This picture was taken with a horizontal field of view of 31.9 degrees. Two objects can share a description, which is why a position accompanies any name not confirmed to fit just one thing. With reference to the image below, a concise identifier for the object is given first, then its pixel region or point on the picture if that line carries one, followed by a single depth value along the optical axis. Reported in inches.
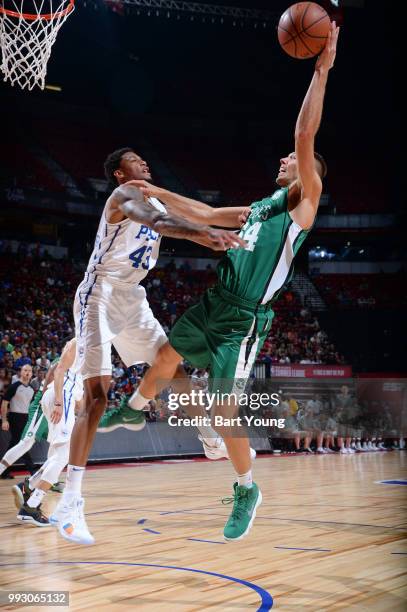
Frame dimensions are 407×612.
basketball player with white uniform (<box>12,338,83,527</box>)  236.7
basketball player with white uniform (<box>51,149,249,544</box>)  170.1
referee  377.7
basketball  160.2
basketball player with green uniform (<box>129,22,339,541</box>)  157.8
